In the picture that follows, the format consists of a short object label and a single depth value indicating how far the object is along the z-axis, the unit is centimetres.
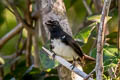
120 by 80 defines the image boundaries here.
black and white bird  684
